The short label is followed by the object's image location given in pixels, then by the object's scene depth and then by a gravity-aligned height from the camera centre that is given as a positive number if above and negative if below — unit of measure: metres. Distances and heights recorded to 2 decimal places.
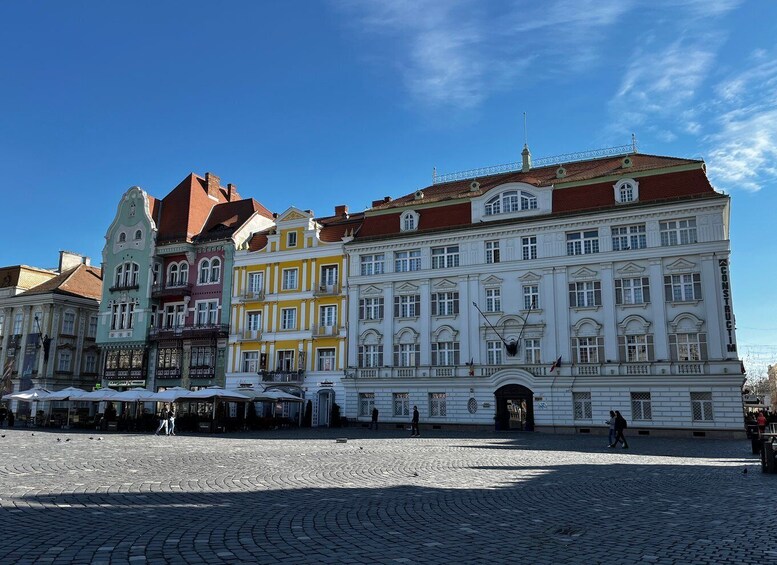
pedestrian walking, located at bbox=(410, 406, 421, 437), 36.53 -0.62
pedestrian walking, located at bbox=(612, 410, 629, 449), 28.00 -0.50
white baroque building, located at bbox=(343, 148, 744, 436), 38.25 +7.06
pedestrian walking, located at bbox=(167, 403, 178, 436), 35.94 -0.63
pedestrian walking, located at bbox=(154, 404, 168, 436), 36.91 -0.51
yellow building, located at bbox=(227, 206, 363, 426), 48.97 +7.75
